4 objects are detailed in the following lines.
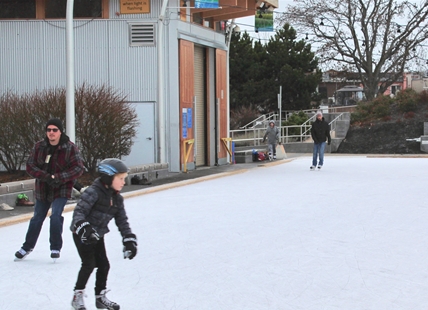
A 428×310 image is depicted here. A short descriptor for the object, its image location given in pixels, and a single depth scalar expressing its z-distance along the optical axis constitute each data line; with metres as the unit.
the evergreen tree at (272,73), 51.69
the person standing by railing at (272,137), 30.39
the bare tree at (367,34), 52.94
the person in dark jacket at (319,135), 23.41
